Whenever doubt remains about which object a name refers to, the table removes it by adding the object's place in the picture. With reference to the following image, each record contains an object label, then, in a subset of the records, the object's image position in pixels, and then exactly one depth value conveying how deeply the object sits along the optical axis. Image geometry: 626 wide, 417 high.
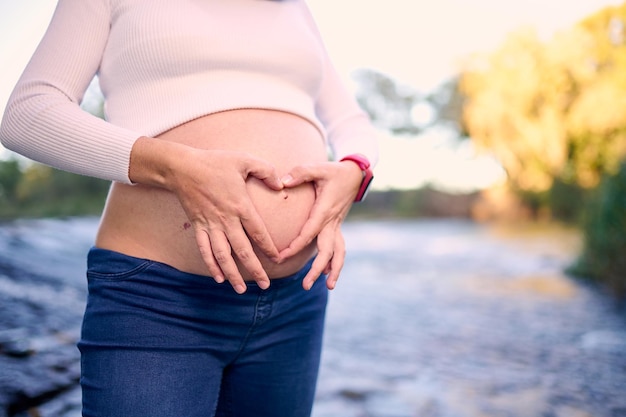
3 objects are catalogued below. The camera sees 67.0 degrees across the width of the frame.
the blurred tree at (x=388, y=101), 23.25
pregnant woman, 0.81
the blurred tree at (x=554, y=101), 13.77
